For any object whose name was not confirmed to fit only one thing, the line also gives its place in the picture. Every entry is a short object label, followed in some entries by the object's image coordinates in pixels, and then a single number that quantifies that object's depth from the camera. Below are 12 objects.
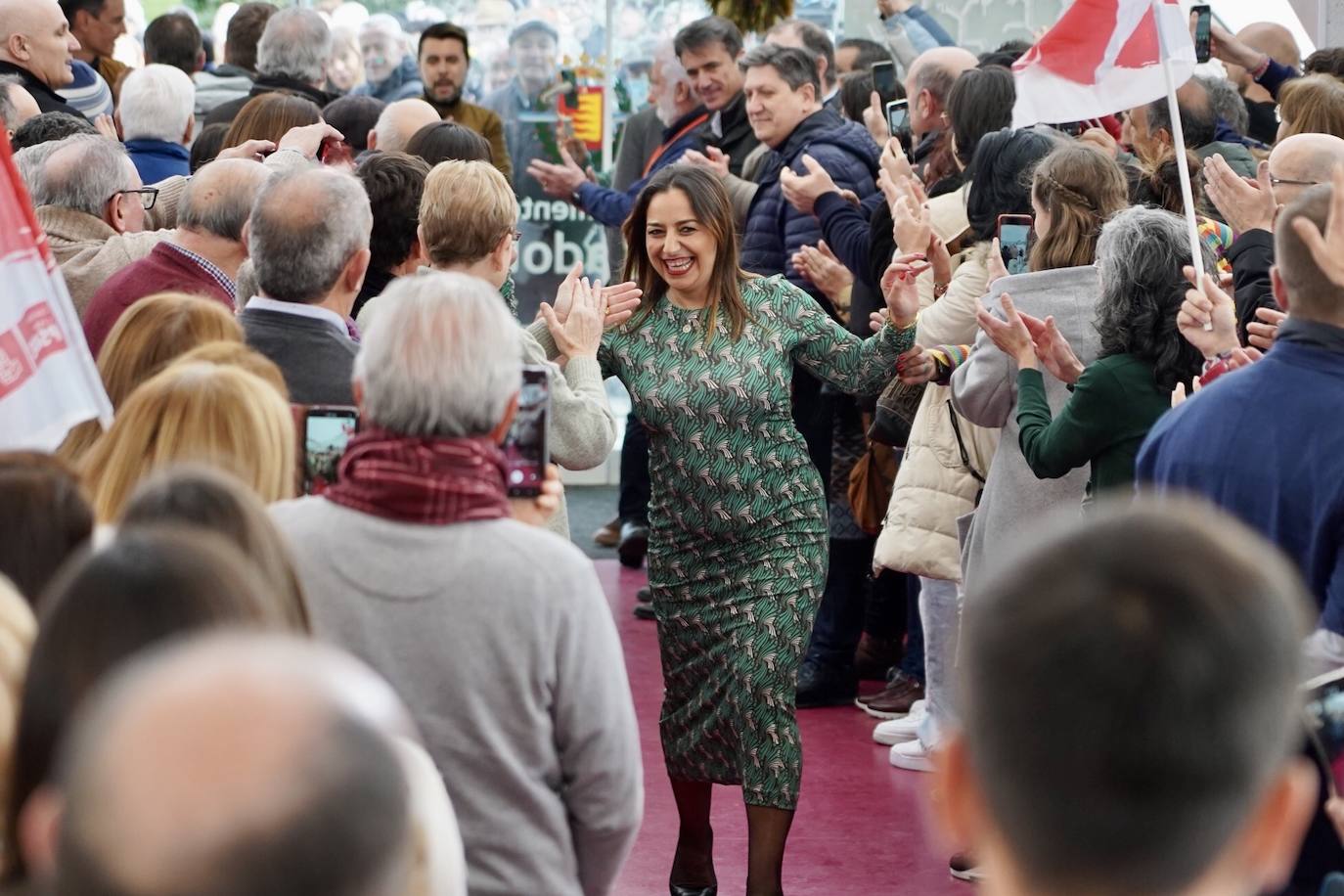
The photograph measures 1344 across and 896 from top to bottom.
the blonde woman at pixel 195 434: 5.43
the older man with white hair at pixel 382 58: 19.89
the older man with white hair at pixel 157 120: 13.26
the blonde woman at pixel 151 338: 6.65
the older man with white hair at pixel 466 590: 5.29
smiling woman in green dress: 9.47
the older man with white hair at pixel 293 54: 15.27
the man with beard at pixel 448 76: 17.42
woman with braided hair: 9.71
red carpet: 9.93
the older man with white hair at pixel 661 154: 15.36
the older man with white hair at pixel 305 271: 7.54
